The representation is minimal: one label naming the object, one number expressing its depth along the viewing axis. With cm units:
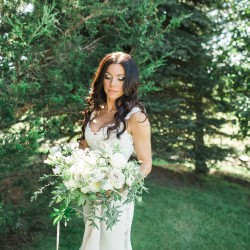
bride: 342
